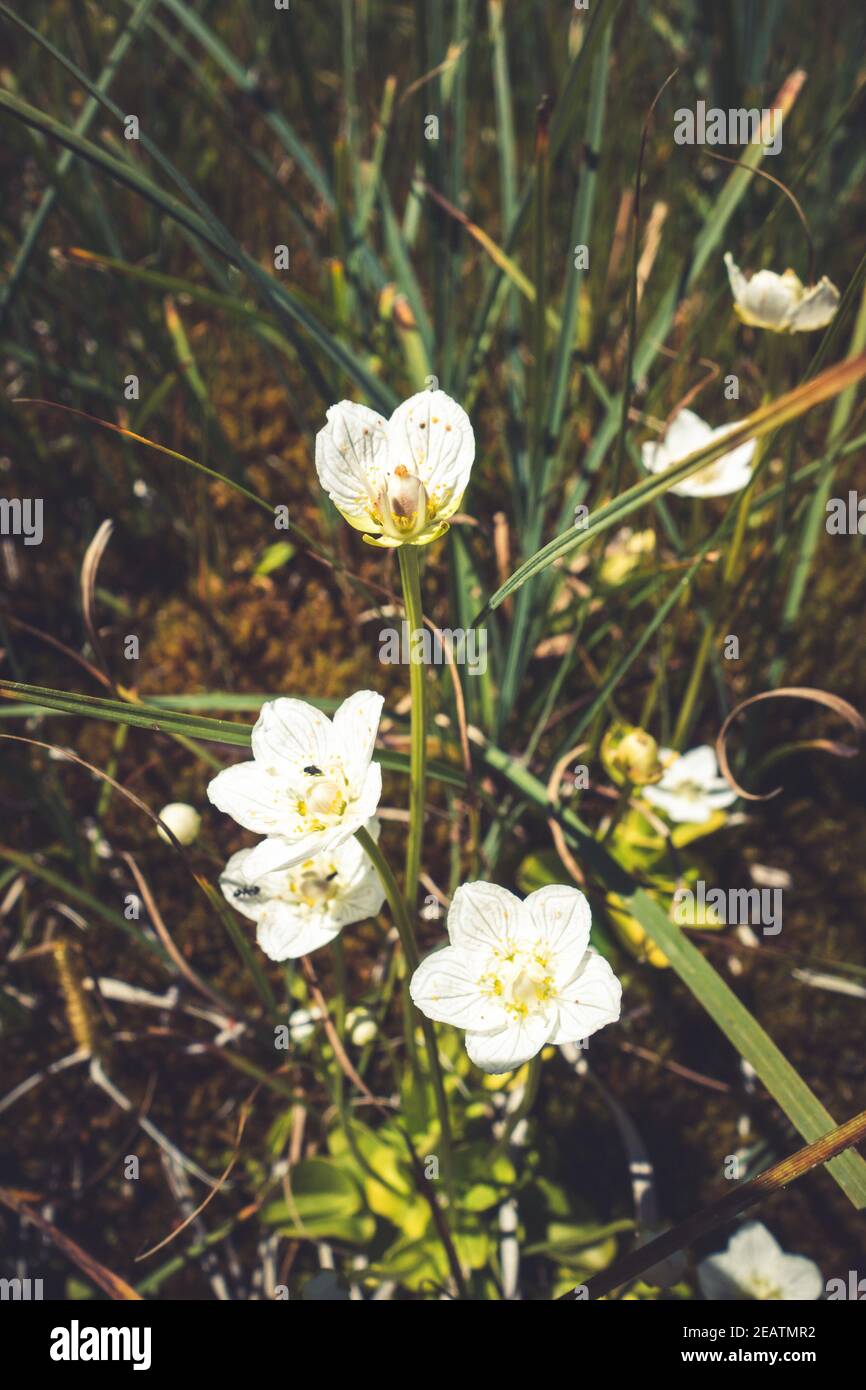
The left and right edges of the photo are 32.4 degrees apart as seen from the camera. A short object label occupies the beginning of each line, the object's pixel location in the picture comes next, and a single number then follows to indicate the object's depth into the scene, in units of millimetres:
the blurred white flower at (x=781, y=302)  247
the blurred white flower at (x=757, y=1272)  243
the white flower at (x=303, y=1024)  258
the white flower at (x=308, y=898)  217
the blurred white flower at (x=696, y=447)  293
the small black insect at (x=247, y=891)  224
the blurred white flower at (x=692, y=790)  274
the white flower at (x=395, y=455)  198
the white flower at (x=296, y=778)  196
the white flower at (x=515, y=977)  198
